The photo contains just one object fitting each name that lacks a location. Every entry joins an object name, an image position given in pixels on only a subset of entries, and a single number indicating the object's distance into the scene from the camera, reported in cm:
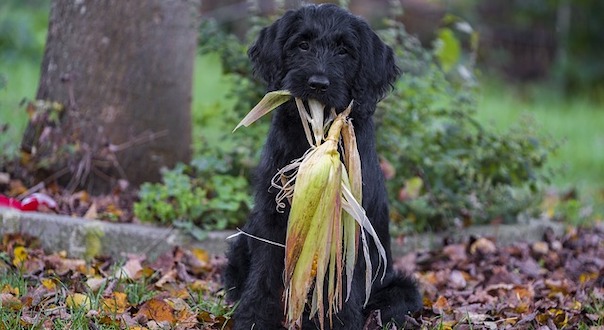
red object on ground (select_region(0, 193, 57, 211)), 516
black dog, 367
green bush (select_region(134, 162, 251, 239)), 524
